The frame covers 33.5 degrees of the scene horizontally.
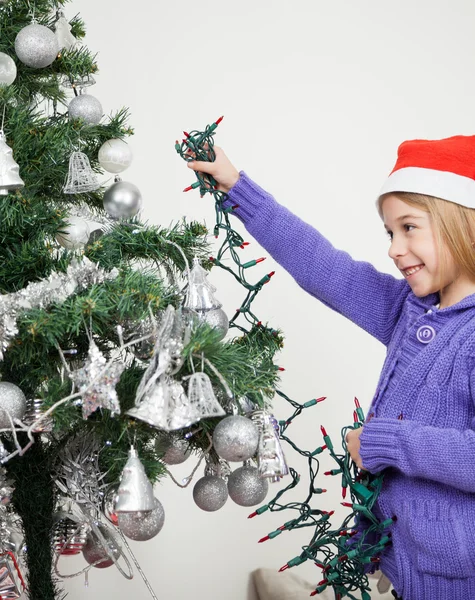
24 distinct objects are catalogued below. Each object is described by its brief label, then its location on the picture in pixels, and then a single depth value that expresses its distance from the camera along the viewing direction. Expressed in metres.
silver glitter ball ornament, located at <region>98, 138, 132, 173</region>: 1.18
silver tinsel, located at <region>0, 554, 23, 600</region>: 1.13
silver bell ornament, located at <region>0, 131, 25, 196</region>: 1.00
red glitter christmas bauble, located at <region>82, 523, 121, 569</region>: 1.20
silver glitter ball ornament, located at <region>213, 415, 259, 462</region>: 0.98
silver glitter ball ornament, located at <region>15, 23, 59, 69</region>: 1.09
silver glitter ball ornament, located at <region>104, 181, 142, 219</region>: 1.17
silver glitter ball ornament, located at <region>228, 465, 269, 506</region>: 1.12
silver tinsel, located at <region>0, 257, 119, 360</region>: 0.93
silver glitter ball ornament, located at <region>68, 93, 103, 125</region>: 1.16
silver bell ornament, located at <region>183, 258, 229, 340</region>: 1.07
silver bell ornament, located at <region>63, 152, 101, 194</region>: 1.11
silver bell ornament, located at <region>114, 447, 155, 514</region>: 0.93
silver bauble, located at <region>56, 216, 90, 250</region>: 1.12
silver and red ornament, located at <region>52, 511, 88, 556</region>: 1.22
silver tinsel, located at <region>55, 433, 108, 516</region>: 1.15
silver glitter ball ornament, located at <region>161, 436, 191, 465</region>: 1.20
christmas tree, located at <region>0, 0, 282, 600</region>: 0.93
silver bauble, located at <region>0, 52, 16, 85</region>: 1.07
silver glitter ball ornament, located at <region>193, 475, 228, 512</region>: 1.17
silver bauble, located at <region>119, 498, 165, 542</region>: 1.02
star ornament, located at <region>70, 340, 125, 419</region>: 0.90
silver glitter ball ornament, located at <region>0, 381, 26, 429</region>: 0.95
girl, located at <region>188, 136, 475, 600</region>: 1.11
